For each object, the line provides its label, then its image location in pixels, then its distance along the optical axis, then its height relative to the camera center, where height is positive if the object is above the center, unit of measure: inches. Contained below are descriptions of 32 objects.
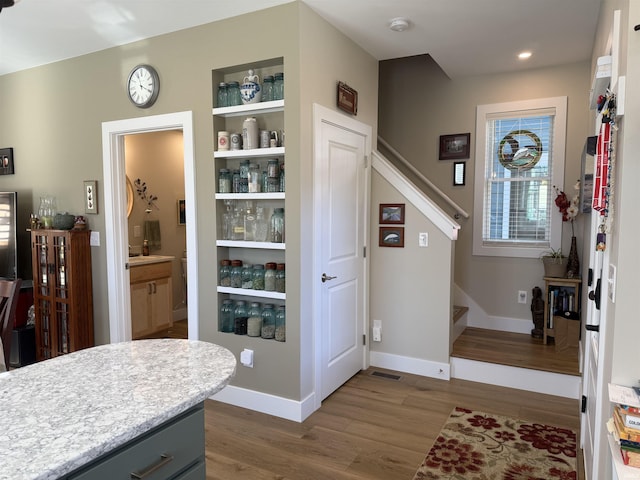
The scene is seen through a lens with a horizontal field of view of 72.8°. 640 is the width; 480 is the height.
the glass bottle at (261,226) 117.9 -4.0
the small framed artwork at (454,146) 171.8 +25.8
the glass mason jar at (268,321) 116.7 -29.8
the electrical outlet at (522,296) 165.5 -32.8
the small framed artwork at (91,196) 143.2 +5.5
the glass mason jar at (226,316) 123.5 -29.7
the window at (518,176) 159.5 +13.1
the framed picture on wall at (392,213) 142.8 -0.8
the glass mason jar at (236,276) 121.0 -17.9
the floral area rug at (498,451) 90.7 -54.6
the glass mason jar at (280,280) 114.2 -18.1
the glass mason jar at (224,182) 119.2 +8.2
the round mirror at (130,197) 189.3 +6.6
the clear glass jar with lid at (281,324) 114.8 -30.1
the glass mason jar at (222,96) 117.9 +31.6
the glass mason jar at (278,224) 114.1 -3.5
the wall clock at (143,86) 126.3 +37.4
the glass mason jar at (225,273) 122.3 -17.3
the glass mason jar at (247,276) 119.3 -17.9
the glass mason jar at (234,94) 116.4 +31.7
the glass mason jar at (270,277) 115.0 -17.3
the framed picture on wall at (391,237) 143.6 -8.7
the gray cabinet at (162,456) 39.8 -24.5
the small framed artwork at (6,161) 164.6 +19.7
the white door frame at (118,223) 128.9 -3.5
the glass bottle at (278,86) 111.0 +32.3
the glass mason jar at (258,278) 118.0 -18.1
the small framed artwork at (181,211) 213.6 +0.2
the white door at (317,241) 113.6 -7.9
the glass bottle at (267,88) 112.7 +32.3
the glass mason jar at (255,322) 118.2 -30.0
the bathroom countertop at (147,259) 171.2 -19.7
